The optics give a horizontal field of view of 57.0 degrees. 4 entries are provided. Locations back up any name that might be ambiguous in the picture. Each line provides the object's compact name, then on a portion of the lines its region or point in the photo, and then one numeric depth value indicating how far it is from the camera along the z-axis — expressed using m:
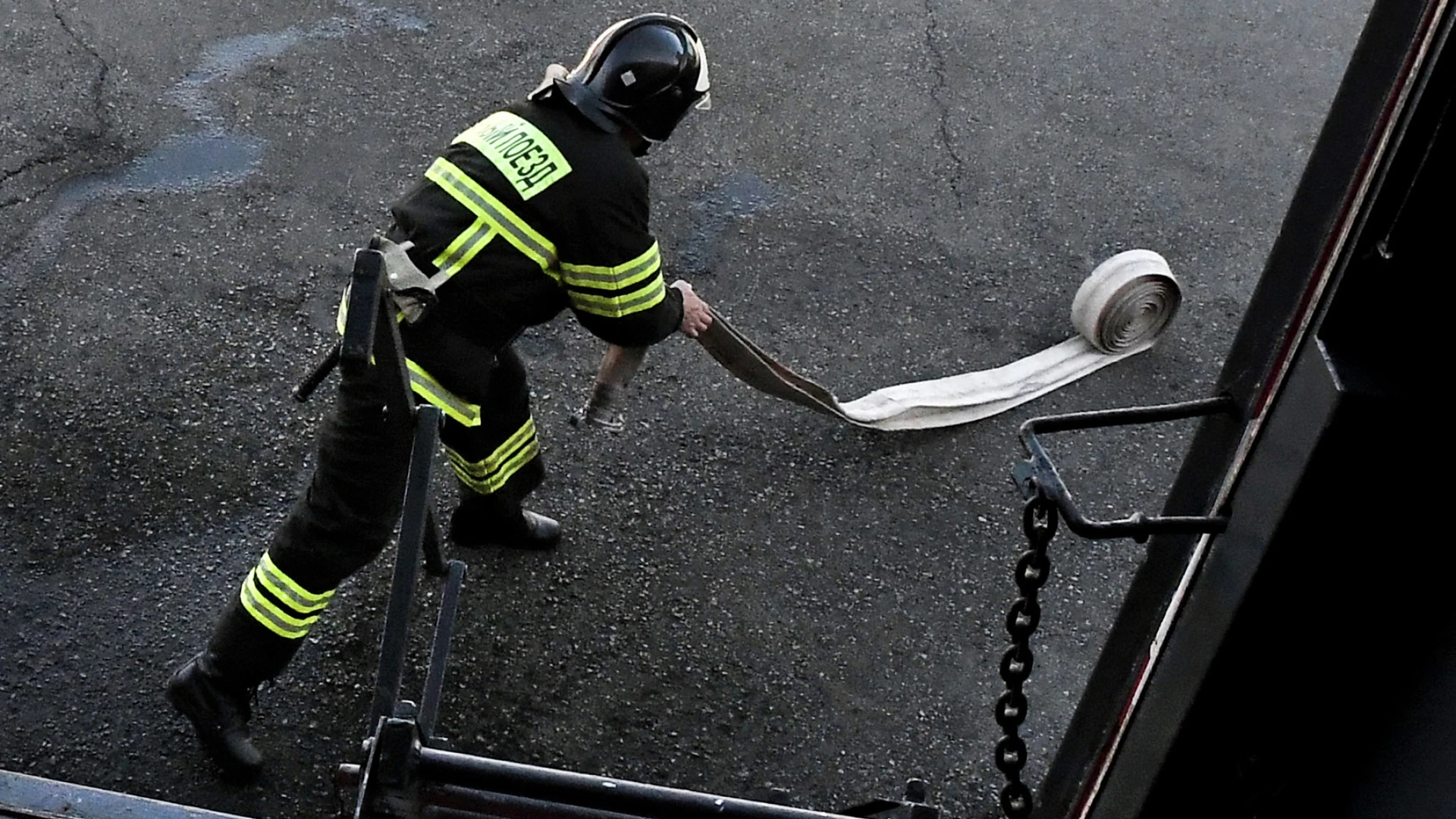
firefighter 3.26
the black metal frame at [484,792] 1.90
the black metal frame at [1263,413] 1.69
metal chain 2.04
